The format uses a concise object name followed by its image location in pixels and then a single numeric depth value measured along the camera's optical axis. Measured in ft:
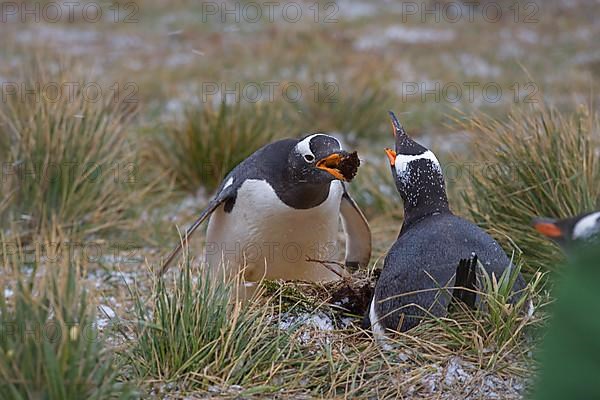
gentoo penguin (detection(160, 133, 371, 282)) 28.66
